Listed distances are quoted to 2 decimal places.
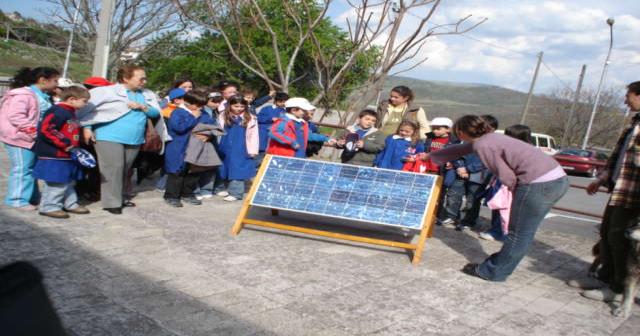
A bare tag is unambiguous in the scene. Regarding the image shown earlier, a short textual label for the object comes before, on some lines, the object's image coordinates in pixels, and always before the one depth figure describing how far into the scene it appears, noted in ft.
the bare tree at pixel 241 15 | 29.19
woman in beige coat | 23.93
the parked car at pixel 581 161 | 92.07
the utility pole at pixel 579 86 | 131.23
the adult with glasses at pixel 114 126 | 20.04
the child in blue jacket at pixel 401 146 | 22.33
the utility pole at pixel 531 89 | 114.11
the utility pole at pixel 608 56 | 101.48
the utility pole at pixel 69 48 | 55.88
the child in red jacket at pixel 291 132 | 23.53
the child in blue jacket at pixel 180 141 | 22.90
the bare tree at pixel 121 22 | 54.24
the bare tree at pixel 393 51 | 28.40
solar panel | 18.65
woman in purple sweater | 15.90
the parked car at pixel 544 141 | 105.23
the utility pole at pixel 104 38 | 30.99
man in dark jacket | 15.52
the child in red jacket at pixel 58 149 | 18.20
